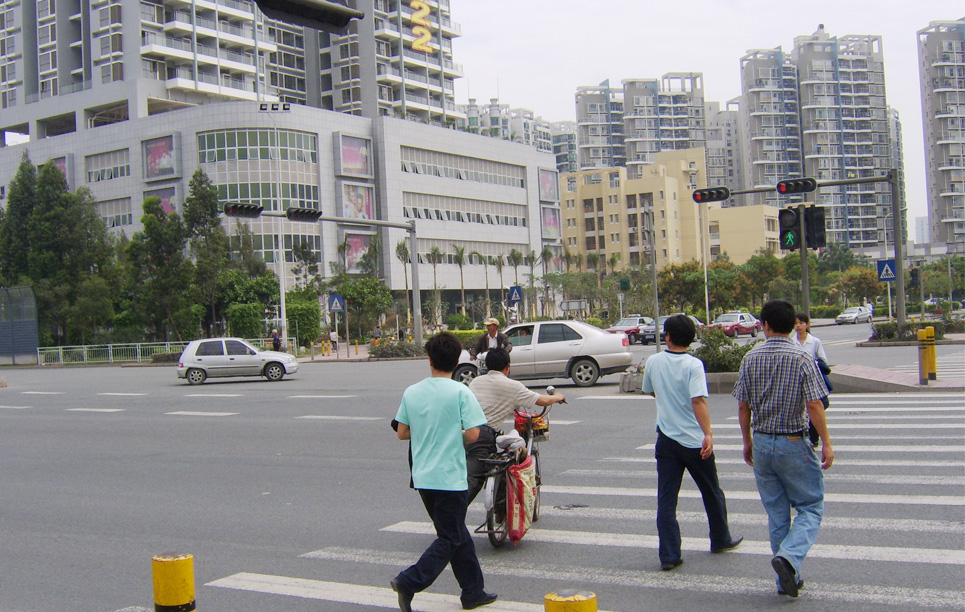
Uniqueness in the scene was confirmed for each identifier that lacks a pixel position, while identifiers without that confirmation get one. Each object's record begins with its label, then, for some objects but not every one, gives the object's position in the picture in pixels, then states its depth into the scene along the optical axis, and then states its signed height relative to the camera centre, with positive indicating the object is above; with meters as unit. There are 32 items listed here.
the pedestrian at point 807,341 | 10.41 -0.51
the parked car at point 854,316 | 65.06 -1.47
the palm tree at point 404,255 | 73.56 +5.52
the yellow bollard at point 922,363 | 16.75 -1.36
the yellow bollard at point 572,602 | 3.26 -1.09
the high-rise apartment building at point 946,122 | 128.50 +25.07
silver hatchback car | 28.19 -1.06
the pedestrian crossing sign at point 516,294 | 35.03 +0.78
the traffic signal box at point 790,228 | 15.86 +1.30
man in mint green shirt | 5.23 -0.82
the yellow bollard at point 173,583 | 3.70 -1.07
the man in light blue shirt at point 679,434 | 5.96 -0.90
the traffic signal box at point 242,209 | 25.77 +3.57
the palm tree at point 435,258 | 75.57 +5.51
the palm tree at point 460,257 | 79.82 +5.55
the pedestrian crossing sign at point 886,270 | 28.83 +0.83
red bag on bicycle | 6.60 -1.41
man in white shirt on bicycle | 7.05 -0.66
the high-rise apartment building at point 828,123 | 142.62 +29.23
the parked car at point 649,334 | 44.12 -1.38
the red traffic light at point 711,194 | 23.21 +2.95
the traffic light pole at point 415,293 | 35.61 +1.07
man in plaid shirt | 5.21 -0.83
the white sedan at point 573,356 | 20.06 -1.04
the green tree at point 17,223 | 51.69 +7.00
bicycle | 6.57 -1.27
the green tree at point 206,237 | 48.88 +5.25
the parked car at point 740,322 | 49.56 -1.11
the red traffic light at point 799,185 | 21.08 +2.78
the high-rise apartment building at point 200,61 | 76.56 +26.21
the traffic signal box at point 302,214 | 27.69 +3.55
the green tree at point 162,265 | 47.47 +3.66
